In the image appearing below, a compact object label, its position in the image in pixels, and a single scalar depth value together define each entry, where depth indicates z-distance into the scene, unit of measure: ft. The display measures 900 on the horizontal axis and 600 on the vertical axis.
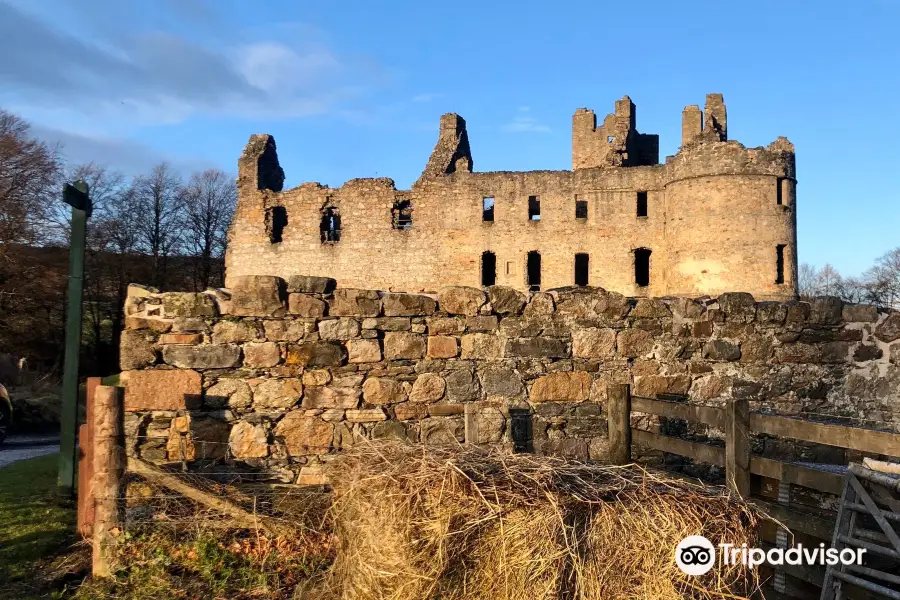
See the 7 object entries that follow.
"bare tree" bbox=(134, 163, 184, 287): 130.40
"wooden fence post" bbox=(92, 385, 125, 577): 17.06
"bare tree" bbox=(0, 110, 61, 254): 86.48
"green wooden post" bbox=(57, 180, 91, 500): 23.29
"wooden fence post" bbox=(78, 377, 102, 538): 18.45
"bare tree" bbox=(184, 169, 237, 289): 137.80
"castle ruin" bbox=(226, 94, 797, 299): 101.76
